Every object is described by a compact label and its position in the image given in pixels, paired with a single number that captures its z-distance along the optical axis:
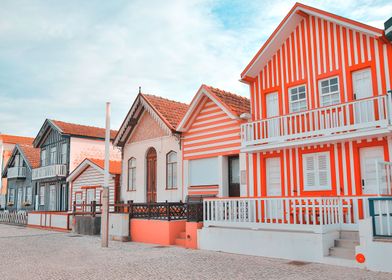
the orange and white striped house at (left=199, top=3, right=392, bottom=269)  11.27
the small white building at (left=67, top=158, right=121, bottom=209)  24.39
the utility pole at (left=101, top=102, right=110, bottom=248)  14.46
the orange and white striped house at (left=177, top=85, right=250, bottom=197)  16.28
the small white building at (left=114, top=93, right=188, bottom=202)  19.19
